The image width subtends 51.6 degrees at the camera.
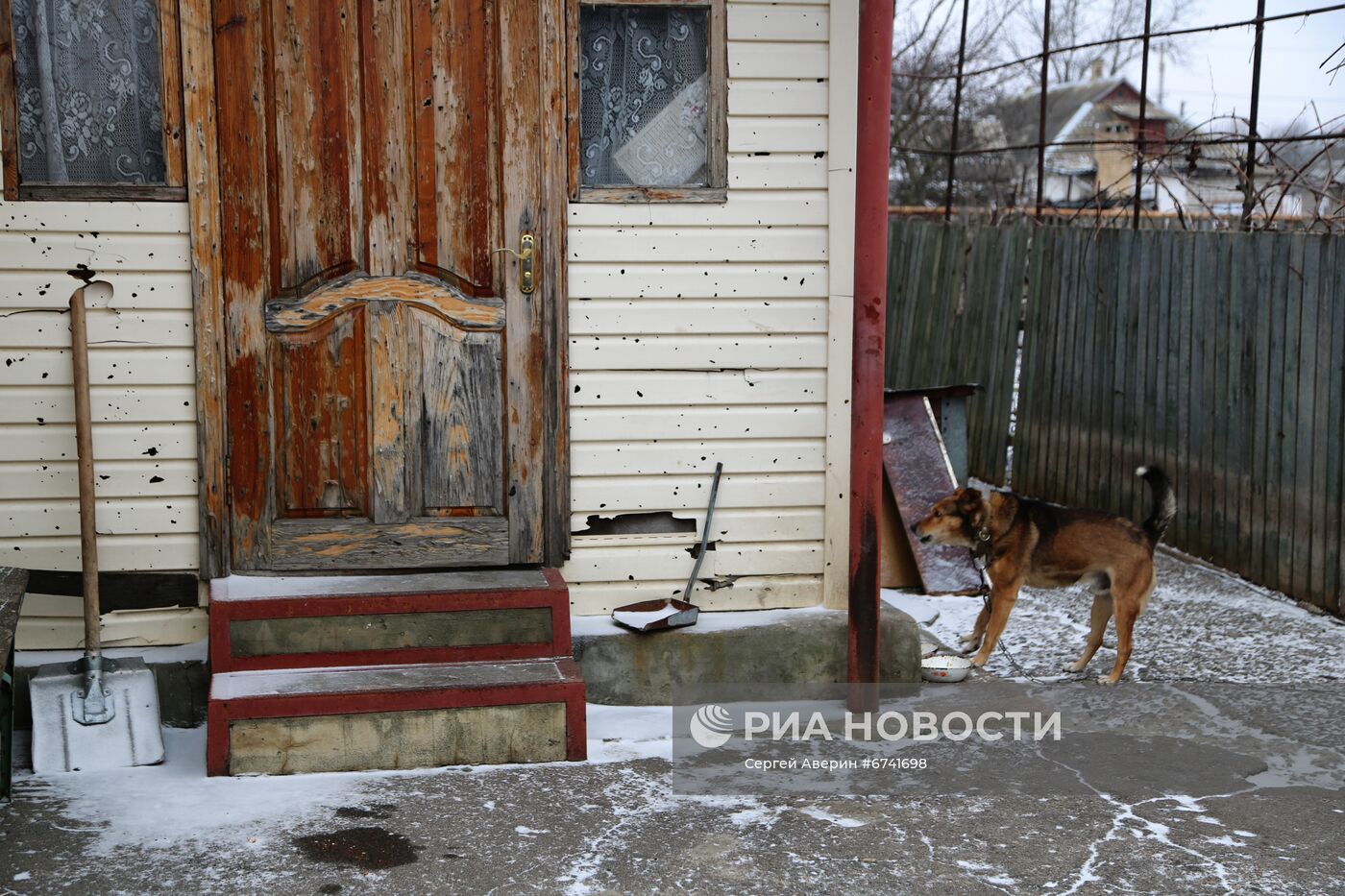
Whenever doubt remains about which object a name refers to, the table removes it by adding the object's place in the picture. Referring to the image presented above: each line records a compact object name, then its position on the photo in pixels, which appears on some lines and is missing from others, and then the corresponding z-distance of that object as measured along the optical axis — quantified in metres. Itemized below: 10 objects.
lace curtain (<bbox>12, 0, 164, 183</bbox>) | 5.08
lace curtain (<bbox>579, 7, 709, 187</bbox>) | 5.48
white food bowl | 5.95
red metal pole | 5.33
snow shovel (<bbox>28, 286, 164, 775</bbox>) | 4.78
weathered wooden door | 5.17
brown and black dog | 6.03
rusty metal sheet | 7.48
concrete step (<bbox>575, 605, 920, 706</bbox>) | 5.51
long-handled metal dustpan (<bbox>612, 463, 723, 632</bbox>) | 5.48
